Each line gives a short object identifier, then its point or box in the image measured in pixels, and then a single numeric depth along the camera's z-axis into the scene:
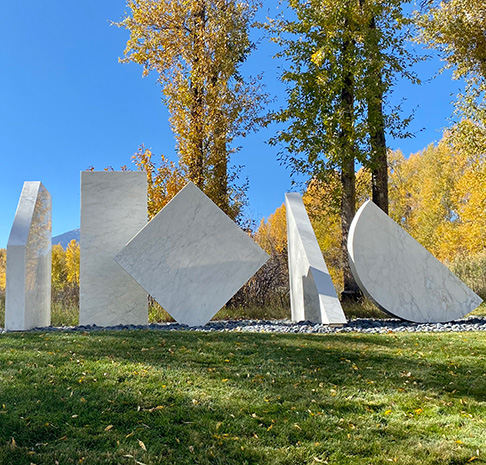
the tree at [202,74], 13.28
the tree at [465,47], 14.77
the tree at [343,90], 11.89
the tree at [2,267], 41.50
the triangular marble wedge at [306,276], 7.78
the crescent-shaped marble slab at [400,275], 8.30
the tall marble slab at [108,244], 8.89
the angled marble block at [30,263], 8.01
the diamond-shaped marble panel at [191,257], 8.21
